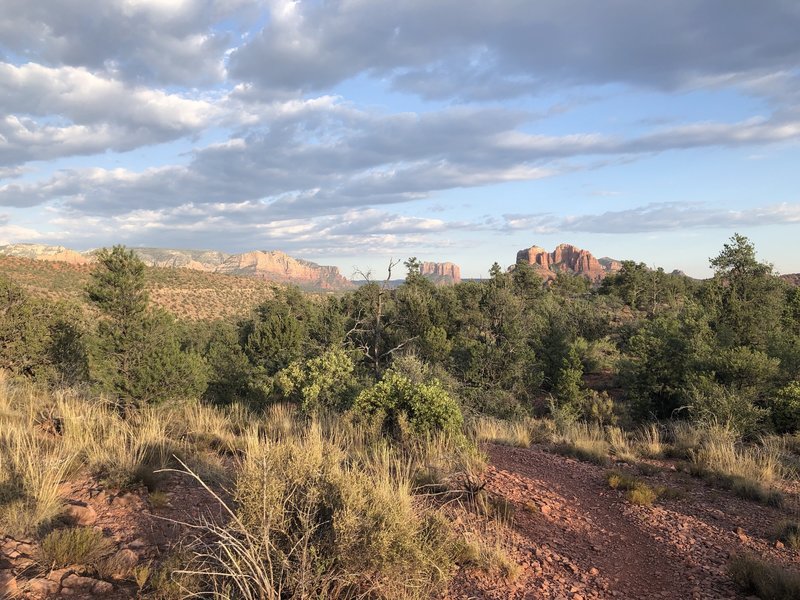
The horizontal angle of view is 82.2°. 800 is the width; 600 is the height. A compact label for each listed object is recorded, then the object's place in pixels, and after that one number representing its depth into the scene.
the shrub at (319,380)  11.86
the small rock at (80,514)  4.11
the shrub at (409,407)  7.77
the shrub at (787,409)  11.82
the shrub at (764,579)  3.81
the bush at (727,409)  11.48
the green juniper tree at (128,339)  13.38
